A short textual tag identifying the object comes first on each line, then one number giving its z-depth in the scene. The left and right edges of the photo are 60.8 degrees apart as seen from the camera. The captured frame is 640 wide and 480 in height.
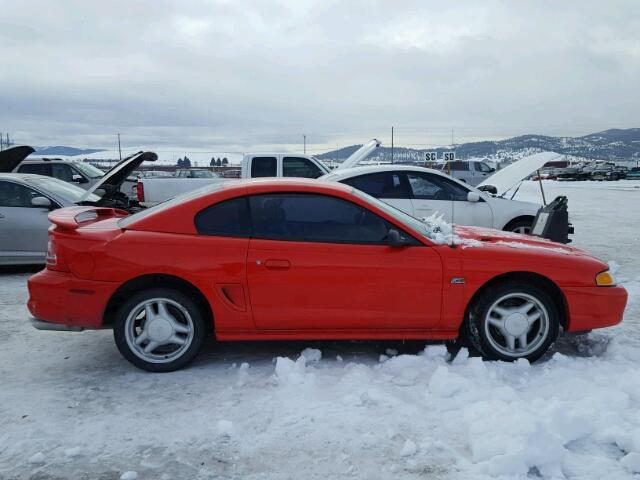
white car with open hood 7.89
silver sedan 7.53
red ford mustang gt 3.98
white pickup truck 11.48
